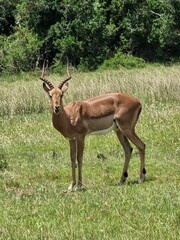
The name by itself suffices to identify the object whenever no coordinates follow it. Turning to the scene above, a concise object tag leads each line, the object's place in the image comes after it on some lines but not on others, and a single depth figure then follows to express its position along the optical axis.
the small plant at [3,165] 19.69
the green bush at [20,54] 62.50
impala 16.87
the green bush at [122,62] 56.69
